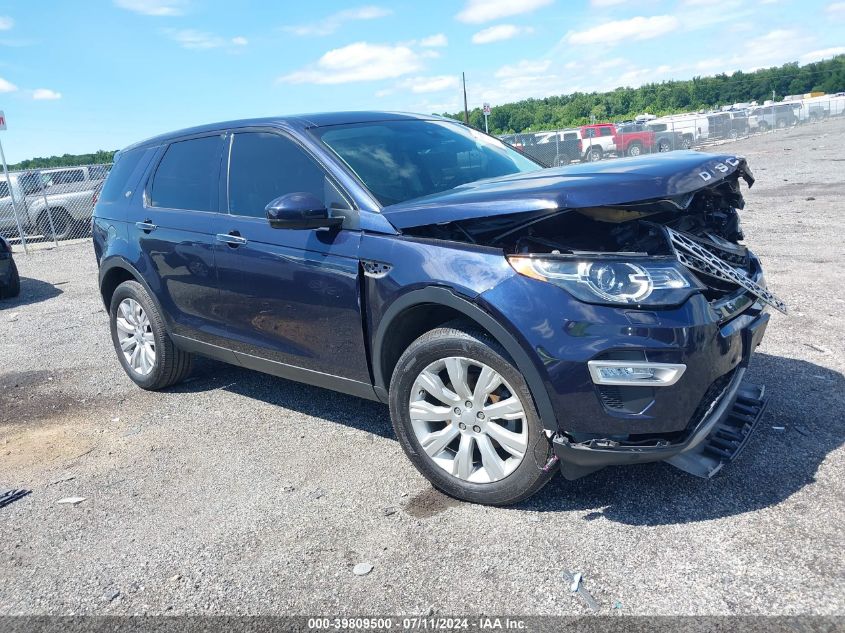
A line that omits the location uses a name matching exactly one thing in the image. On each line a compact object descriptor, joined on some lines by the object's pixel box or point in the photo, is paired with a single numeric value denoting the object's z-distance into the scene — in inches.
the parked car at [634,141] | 1237.1
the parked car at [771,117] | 1711.6
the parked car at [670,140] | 1243.4
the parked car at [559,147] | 1053.8
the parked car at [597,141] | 1180.2
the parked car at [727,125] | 1535.4
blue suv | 116.3
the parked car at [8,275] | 399.9
